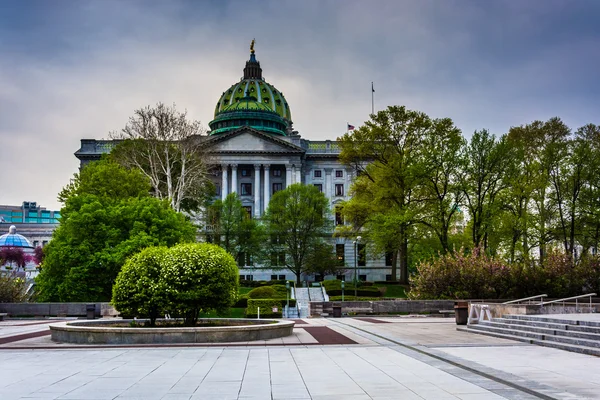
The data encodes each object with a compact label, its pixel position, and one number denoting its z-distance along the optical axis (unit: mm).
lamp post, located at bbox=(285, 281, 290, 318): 46231
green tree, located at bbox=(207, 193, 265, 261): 73456
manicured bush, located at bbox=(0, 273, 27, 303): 42025
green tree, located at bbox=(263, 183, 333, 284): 72125
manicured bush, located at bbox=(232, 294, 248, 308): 49812
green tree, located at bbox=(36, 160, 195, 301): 43406
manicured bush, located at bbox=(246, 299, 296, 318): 42531
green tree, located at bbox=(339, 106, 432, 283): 53969
